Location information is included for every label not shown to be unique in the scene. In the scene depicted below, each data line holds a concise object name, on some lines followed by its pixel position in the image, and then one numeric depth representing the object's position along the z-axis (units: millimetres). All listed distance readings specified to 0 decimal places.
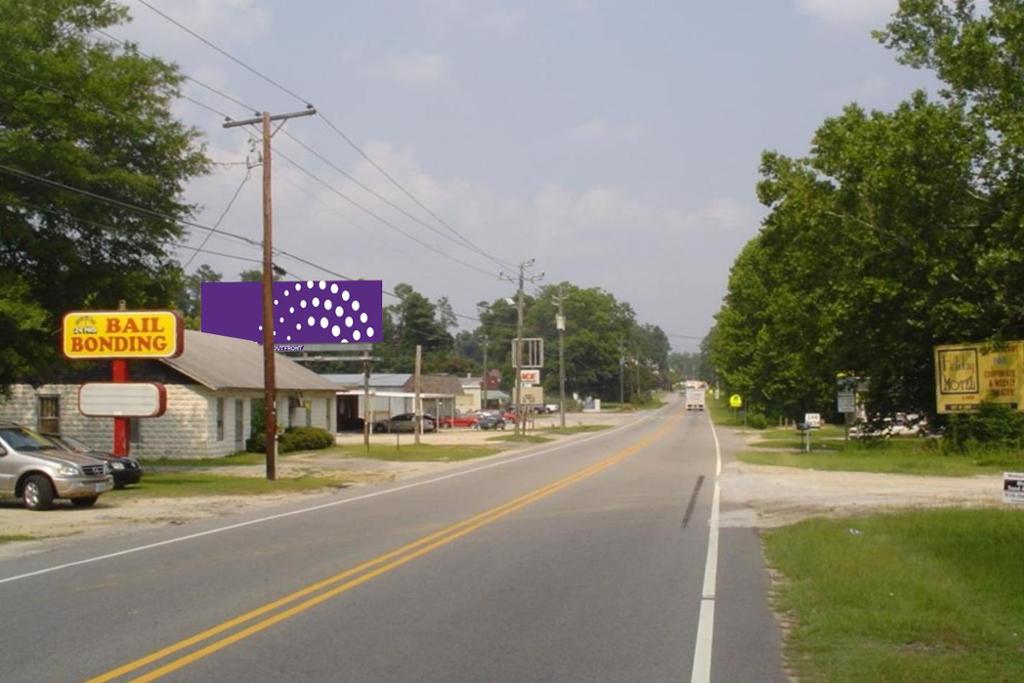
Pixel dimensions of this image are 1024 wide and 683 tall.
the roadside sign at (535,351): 83625
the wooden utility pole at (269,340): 30547
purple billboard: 48750
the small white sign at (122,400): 28422
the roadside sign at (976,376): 36969
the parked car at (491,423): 87500
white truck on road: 136500
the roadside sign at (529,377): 72312
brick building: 41812
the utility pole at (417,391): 51953
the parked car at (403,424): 72062
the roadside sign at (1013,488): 12406
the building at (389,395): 76562
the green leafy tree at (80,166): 28578
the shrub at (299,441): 46181
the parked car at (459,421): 92444
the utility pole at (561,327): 82562
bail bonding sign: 28859
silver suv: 21562
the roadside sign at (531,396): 69500
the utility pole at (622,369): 167962
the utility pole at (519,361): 65188
